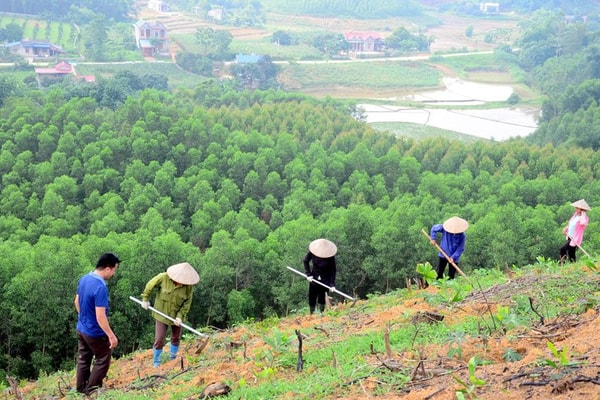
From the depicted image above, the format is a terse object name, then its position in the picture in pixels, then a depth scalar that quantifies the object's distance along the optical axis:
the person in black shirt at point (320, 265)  8.99
